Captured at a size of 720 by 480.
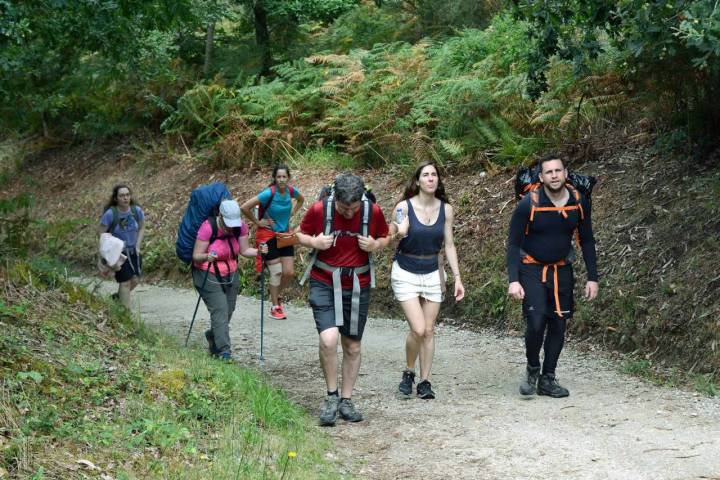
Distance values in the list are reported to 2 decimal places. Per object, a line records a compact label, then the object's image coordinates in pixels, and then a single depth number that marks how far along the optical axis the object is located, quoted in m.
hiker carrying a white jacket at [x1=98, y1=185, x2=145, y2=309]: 11.44
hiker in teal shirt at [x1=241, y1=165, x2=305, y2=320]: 11.68
